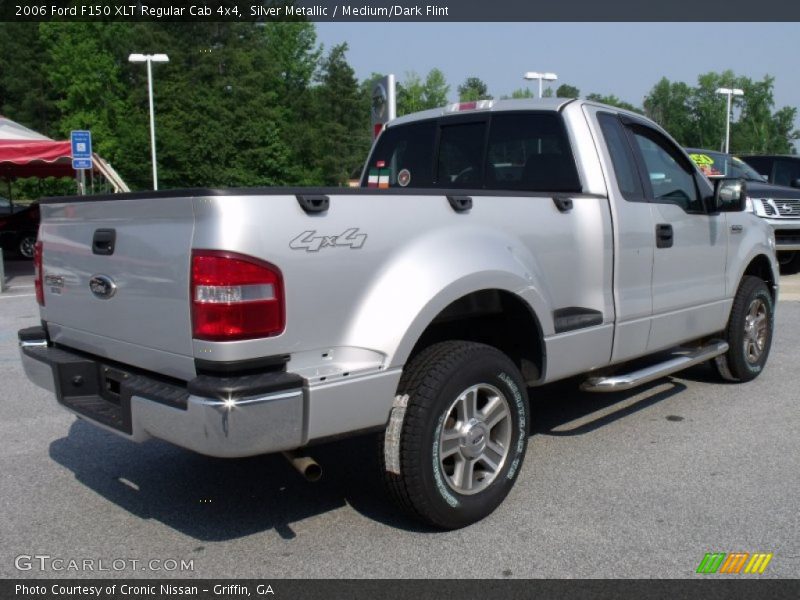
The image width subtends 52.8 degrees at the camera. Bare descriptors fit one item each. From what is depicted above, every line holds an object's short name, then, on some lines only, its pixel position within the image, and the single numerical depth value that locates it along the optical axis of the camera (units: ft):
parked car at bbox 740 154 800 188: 51.78
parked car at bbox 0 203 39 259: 64.39
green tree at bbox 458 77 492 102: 350.31
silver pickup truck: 9.35
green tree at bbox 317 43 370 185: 199.82
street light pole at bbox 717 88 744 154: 141.88
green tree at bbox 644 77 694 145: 362.12
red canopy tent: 45.70
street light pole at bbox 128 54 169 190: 85.25
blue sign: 46.34
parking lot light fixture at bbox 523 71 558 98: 92.17
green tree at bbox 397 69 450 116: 222.07
